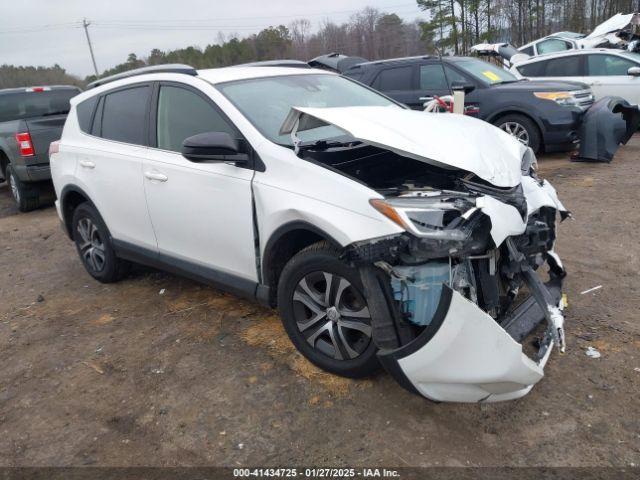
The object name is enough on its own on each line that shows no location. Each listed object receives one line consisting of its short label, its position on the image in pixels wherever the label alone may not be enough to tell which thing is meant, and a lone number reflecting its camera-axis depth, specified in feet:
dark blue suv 26.84
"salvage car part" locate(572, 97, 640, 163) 26.23
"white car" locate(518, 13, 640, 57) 42.14
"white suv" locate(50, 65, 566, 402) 8.16
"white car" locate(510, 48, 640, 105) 32.24
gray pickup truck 25.98
